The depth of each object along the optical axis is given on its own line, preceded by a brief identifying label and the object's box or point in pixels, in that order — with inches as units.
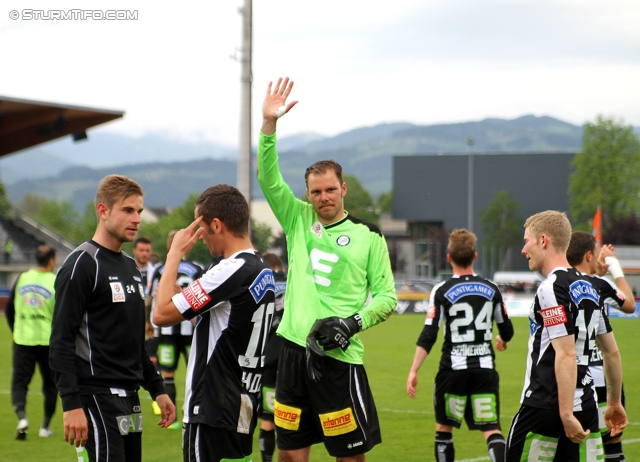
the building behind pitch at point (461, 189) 3747.5
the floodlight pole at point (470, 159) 2755.9
